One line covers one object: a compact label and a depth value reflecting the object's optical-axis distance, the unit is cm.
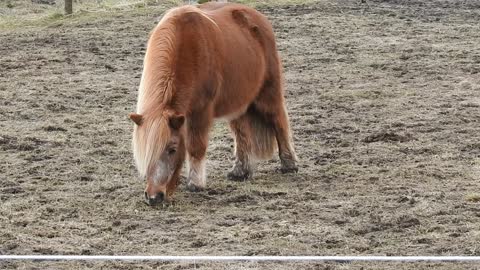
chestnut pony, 1099
